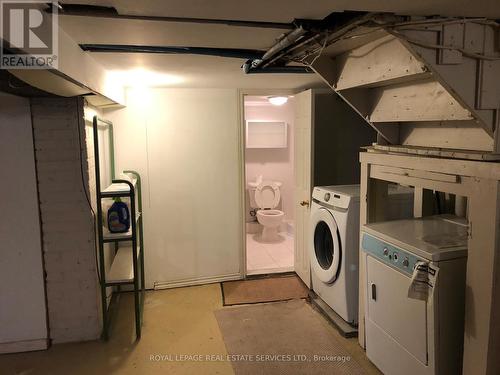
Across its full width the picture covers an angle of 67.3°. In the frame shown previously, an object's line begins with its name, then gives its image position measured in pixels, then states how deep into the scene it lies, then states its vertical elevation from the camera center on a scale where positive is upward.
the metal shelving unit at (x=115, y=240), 2.62 -0.63
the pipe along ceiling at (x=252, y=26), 1.42 +0.54
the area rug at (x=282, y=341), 2.43 -1.37
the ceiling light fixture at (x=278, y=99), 3.98 +0.57
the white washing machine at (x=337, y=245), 2.76 -0.74
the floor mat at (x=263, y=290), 3.42 -1.33
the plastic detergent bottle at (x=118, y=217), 2.71 -0.47
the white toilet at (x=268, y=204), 5.06 -0.75
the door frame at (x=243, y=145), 3.65 +0.06
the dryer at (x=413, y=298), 1.80 -0.76
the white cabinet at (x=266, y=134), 5.40 +0.25
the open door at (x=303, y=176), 3.39 -0.24
